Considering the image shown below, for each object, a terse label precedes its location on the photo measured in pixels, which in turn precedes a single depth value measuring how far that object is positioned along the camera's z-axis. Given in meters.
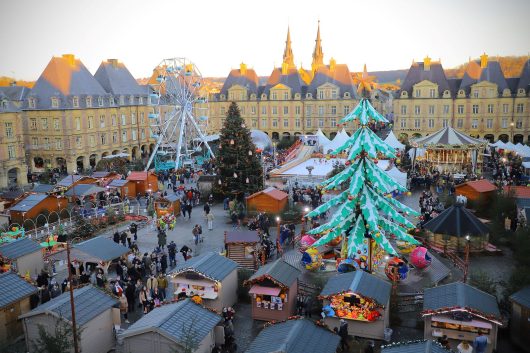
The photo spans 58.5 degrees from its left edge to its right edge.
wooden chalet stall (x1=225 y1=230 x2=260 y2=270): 20.05
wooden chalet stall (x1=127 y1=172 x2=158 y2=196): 33.56
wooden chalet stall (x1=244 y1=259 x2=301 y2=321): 15.05
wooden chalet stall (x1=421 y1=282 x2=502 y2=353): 12.76
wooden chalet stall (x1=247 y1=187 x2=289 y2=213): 27.55
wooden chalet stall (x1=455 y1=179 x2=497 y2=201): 27.72
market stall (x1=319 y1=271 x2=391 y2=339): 14.01
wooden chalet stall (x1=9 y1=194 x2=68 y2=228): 26.36
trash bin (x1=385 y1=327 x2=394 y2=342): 14.03
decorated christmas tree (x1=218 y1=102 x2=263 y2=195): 31.42
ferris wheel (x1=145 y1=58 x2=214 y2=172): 41.28
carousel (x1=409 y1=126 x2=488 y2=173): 38.19
